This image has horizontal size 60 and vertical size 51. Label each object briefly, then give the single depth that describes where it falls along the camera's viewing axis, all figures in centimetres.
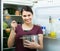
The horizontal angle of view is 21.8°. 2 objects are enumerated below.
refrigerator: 231
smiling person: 182
